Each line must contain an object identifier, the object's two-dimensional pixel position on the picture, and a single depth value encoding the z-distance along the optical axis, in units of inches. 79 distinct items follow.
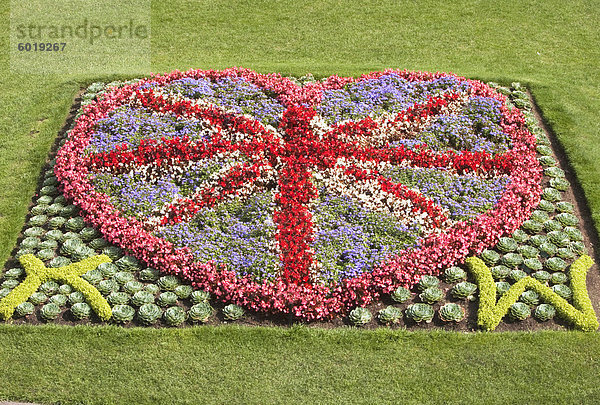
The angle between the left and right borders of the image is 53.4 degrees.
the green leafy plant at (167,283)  380.8
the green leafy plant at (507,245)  407.2
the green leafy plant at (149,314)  360.8
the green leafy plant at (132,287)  379.2
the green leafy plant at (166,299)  371.2
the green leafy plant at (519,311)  363.6
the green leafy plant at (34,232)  421.4
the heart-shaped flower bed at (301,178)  385.1
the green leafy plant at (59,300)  371.6
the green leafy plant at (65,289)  378.9
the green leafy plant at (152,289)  378.6
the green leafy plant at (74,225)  422.3
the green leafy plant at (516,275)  387.5
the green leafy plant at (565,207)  440.8
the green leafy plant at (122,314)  361.7
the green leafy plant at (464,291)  375.2
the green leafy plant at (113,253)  402.9
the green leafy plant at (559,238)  412.8
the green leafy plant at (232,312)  363.9
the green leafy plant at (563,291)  378.1
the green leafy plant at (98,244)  408.5
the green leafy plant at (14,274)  390.9
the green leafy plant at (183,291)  376.5
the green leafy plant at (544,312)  365.7
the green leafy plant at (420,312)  361.1
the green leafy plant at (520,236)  415.2
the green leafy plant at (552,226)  424.5
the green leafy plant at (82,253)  400.8
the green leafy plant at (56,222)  426.9
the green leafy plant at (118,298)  371.2
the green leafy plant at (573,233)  418.9
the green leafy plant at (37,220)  430.8
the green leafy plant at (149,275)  386.0
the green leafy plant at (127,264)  394.0
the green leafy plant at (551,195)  450.0
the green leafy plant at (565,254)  404.5
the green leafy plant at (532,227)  423.2
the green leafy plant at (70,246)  402.6
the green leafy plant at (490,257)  398.6
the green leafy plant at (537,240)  413.1
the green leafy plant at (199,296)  372.5
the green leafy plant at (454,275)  386.0
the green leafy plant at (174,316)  359.6
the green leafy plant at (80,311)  364.2
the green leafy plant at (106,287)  378.6
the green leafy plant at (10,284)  384.8
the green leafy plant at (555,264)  396.2
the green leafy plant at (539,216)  430.9
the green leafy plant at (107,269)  389.4
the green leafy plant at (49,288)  379.6
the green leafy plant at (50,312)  363.9
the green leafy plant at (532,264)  395.2
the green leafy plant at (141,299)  369.7
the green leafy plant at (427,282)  380.2
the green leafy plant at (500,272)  388.8
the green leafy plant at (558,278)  388.2
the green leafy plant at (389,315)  361.4
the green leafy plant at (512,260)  397.1
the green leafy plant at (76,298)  371.9
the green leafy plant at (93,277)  384.5
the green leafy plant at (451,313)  361.1
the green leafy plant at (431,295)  371.9
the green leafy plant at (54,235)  416.2
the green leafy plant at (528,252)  404.5
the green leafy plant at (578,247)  409.4
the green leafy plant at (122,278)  384.8
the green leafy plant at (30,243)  410.6
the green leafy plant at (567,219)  430.0
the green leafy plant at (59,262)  394.0
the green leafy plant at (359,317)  360.8
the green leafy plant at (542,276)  388.8
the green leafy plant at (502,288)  378.3
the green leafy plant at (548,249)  405.7
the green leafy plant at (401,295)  372.8
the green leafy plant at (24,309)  366.6
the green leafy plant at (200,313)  362.0
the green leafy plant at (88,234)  415.5
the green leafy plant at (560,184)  459.6
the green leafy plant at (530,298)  372.5
